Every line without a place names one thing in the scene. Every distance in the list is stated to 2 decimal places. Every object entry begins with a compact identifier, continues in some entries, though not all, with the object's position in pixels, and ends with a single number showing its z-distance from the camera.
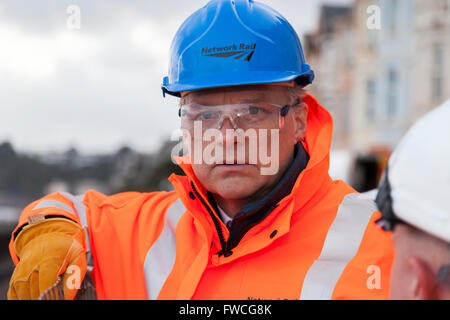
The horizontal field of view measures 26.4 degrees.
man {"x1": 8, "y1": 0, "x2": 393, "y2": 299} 1.30
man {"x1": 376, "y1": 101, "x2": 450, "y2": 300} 1.06
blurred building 13.55
